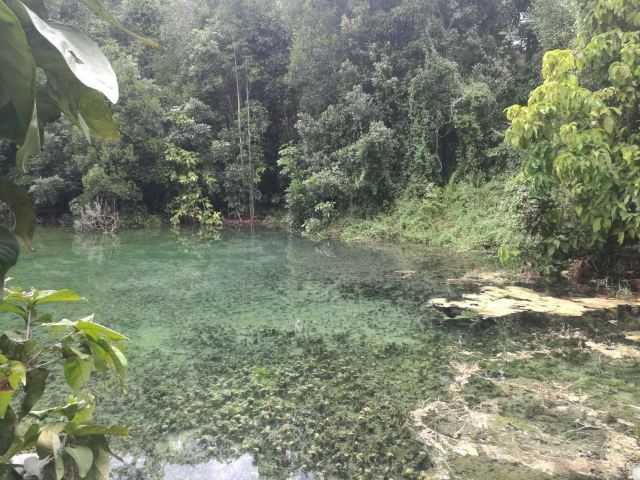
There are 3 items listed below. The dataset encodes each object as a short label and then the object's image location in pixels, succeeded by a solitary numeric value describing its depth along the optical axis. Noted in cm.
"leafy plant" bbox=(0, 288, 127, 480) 78
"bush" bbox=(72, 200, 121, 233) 1270
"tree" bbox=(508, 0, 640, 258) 475
